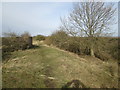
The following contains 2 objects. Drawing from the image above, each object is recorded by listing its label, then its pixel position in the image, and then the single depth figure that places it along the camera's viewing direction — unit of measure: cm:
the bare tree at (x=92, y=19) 718
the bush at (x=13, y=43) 683
